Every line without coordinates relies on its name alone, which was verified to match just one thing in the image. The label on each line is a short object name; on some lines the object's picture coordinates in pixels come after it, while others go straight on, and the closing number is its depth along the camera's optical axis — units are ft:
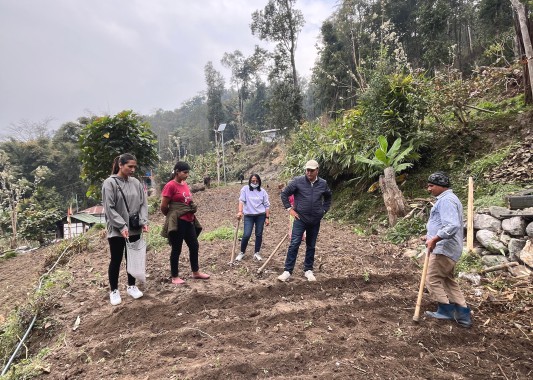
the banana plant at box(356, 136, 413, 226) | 21.47
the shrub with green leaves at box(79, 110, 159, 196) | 24.08
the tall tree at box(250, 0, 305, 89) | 78.95
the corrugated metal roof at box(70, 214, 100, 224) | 72.64
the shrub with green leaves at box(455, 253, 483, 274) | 14.17
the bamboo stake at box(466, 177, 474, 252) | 15.26
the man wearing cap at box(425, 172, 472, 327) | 9.96
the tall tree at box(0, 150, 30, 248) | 55.38
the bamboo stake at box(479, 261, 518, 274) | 13.34
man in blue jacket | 13.74
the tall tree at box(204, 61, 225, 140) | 145.69
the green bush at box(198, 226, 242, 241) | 23.76
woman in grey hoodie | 11.48
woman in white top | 16.94
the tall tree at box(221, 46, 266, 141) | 145.82
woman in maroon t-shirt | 13.29
